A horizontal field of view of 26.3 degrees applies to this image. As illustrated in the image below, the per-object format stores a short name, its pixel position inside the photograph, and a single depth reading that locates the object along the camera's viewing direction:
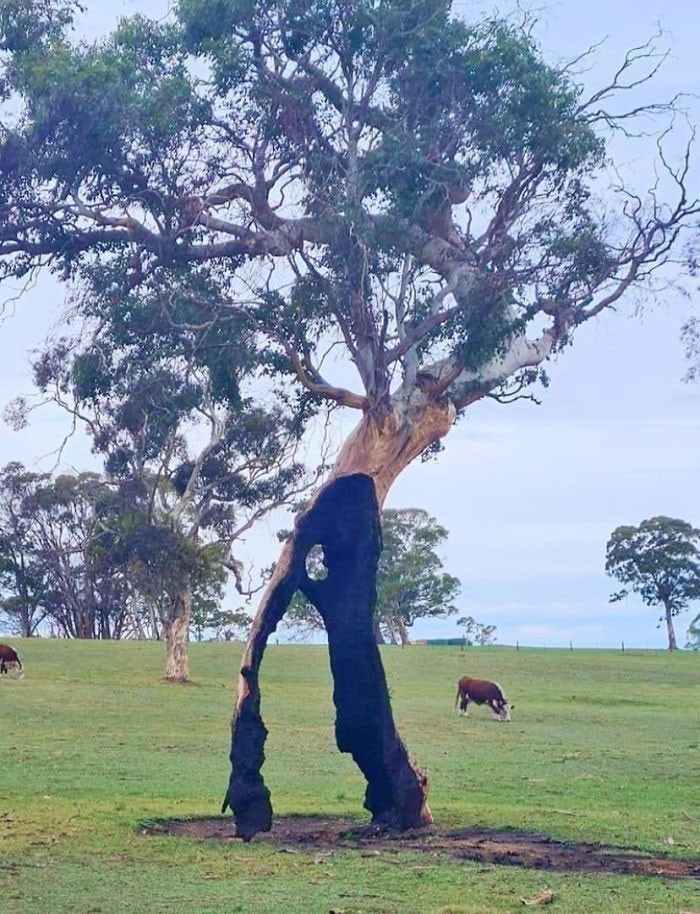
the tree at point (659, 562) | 92.62
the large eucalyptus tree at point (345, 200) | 17.72
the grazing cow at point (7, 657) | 48.81
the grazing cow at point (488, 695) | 42.62
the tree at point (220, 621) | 86.86
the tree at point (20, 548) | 71.62
